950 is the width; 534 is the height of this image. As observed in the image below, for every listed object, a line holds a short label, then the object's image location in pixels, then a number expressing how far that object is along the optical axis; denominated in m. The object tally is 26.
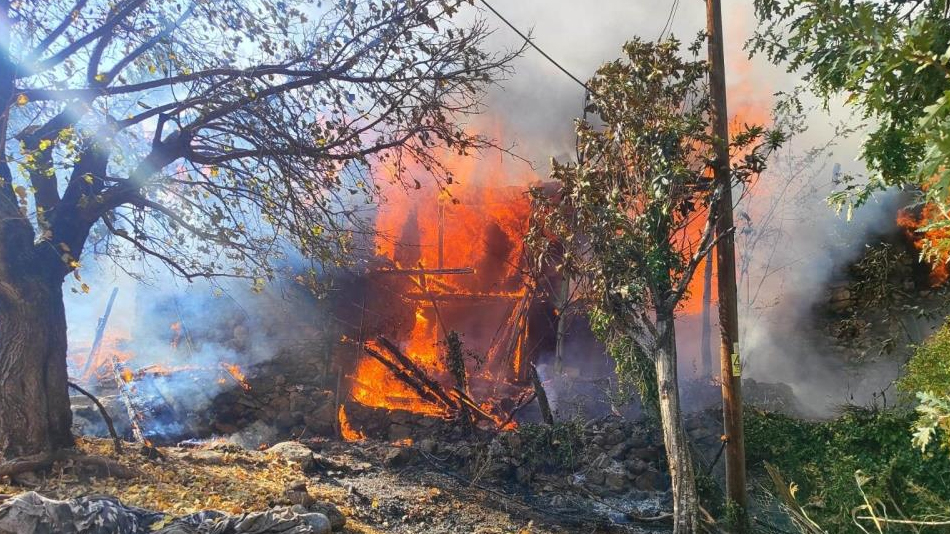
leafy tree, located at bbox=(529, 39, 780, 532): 7.23
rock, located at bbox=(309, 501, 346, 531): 6.86
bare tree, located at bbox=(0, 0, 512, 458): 6.65
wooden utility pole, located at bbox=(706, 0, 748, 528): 7.38
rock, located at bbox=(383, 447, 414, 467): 11.04
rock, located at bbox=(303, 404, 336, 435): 14.25
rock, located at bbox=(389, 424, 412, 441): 13.65
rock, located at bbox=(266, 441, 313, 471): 9.57
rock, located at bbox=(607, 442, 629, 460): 11.28
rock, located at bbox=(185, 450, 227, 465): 8.48
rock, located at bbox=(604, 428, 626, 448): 11.78
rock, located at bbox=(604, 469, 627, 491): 10.52
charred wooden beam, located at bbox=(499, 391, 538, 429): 13.62
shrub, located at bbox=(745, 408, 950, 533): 7.09
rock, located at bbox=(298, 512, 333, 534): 6.00
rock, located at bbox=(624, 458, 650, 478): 10.85
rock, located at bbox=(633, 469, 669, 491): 10.64
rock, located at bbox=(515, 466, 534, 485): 10.70
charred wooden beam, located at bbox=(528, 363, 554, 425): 13.01
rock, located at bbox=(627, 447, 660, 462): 11.25
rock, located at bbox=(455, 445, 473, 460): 11.38
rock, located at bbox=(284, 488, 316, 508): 6.88
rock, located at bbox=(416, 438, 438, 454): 11.75
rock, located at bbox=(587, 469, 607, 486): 10.70
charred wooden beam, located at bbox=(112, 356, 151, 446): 12.26
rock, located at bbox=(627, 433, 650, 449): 11.50
